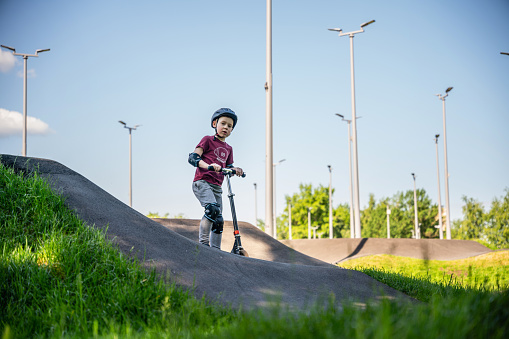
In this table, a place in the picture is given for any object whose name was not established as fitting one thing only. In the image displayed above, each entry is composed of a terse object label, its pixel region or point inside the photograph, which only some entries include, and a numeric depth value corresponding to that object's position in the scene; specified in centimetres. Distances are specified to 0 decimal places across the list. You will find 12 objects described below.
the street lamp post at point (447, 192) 2609
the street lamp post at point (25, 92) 1962
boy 646
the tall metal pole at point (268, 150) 1262
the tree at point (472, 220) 5850
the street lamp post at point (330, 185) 3728
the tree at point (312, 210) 5475
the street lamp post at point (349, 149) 3319
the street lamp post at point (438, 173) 3067
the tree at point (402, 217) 6906
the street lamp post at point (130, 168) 3052
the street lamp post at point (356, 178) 2025
